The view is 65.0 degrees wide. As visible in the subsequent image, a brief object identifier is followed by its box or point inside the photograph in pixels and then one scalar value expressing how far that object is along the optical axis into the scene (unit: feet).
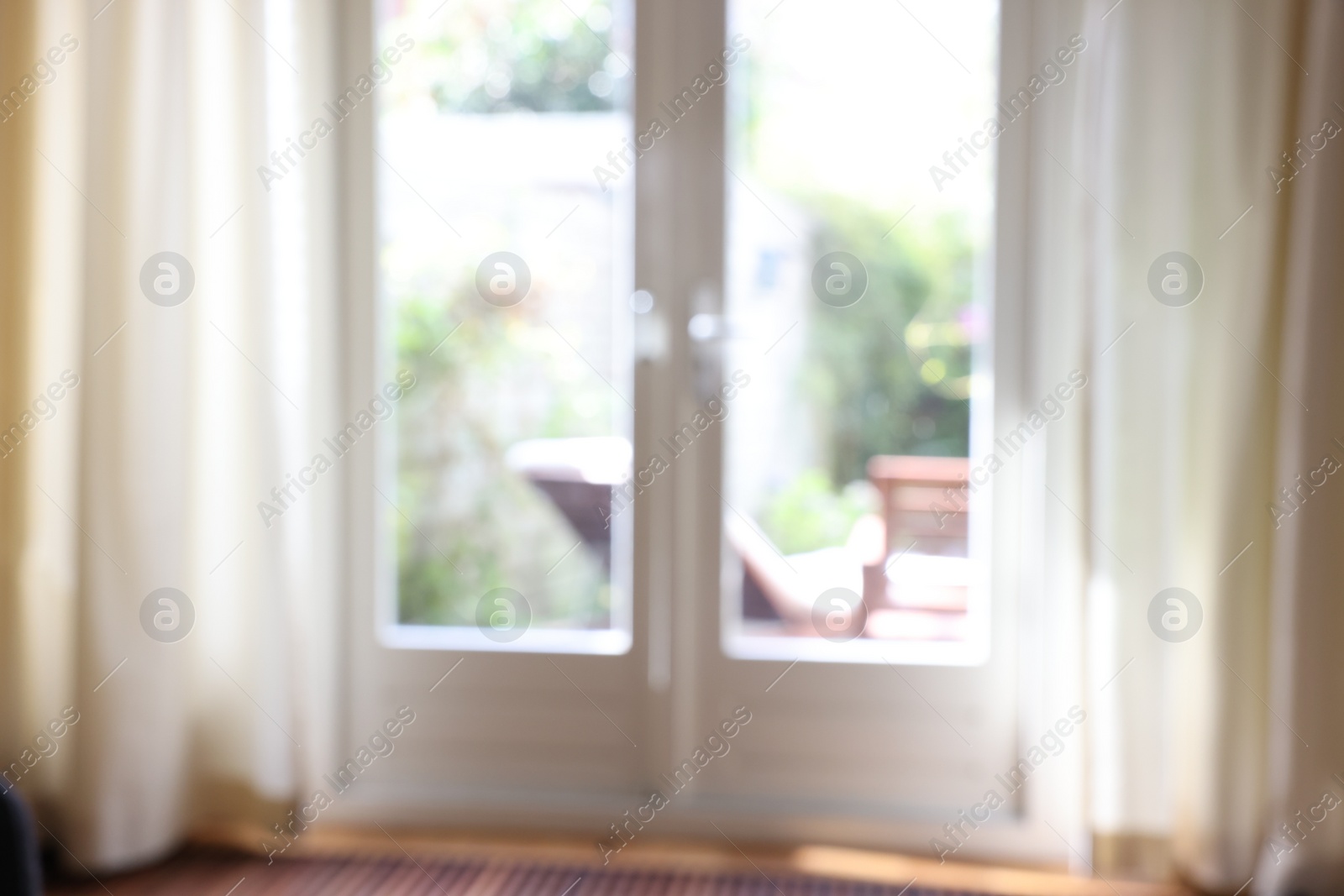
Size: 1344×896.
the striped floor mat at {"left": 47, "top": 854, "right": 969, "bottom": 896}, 6.31
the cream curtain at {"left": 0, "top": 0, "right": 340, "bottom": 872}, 6.30
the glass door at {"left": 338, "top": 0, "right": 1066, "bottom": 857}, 6.81
